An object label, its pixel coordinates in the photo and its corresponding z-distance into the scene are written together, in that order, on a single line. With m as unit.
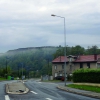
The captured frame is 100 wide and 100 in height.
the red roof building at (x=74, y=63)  89.21
